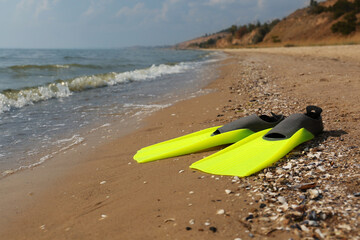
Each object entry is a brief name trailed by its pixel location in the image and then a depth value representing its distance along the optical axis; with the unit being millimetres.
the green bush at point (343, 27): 30109
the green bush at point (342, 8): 35606
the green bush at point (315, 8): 42219
